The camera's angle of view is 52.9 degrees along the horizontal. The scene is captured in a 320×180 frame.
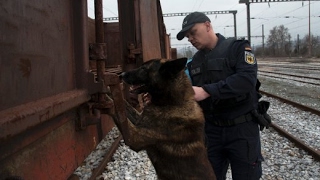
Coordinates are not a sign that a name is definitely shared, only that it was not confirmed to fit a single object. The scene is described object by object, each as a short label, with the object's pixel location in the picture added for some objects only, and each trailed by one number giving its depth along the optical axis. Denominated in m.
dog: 2.62
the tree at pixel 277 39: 79.56
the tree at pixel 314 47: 61.89
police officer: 2.98
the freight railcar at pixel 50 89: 1.21
